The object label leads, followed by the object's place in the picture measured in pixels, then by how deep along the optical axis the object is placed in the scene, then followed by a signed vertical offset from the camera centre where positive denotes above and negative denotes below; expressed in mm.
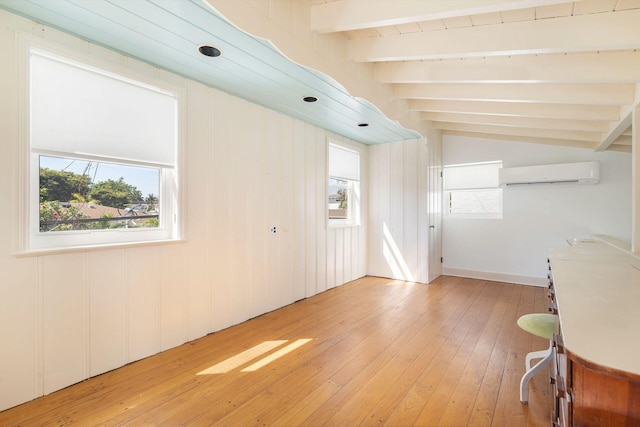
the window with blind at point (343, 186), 4828 +454
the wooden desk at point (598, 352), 784 -377
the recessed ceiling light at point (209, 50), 2206 +1231
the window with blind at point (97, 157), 2023 +430
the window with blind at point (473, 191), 5191 +390
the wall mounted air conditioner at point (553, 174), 4305 +582
